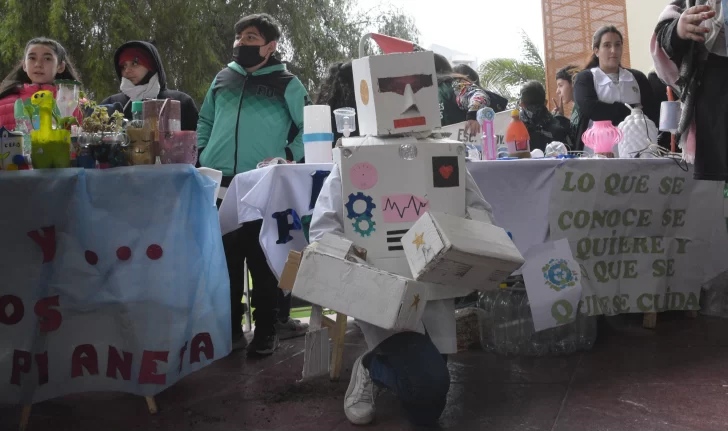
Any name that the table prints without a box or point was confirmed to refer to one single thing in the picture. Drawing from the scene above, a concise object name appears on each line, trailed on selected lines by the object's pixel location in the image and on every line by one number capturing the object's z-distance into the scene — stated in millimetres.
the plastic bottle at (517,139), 3297
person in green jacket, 3549
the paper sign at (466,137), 3266
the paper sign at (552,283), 3049
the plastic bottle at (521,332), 3268
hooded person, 3566
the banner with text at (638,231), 3205
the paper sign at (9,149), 2578
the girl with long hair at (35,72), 3463
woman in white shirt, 4004
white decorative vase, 3426
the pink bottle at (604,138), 3486
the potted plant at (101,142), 2555
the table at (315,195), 2902
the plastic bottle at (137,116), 2652
